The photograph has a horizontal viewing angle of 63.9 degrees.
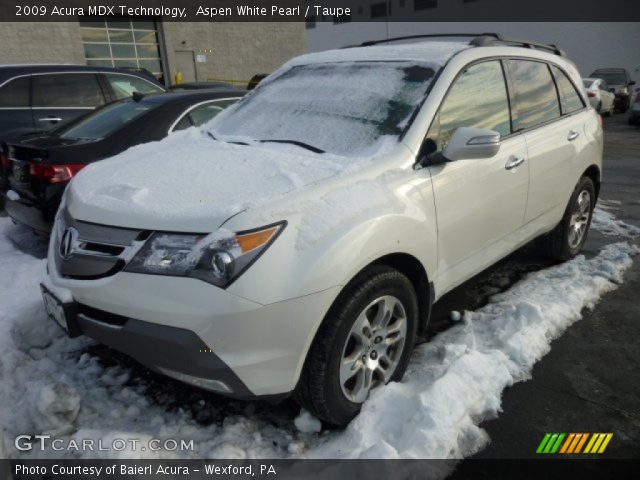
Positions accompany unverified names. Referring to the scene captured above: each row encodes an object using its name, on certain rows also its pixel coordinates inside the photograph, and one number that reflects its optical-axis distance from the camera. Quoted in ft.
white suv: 6.33
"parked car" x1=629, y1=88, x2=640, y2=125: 47.88
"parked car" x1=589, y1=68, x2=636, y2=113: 62.08
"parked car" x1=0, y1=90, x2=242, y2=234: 12.08
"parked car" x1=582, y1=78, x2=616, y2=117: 49.81
